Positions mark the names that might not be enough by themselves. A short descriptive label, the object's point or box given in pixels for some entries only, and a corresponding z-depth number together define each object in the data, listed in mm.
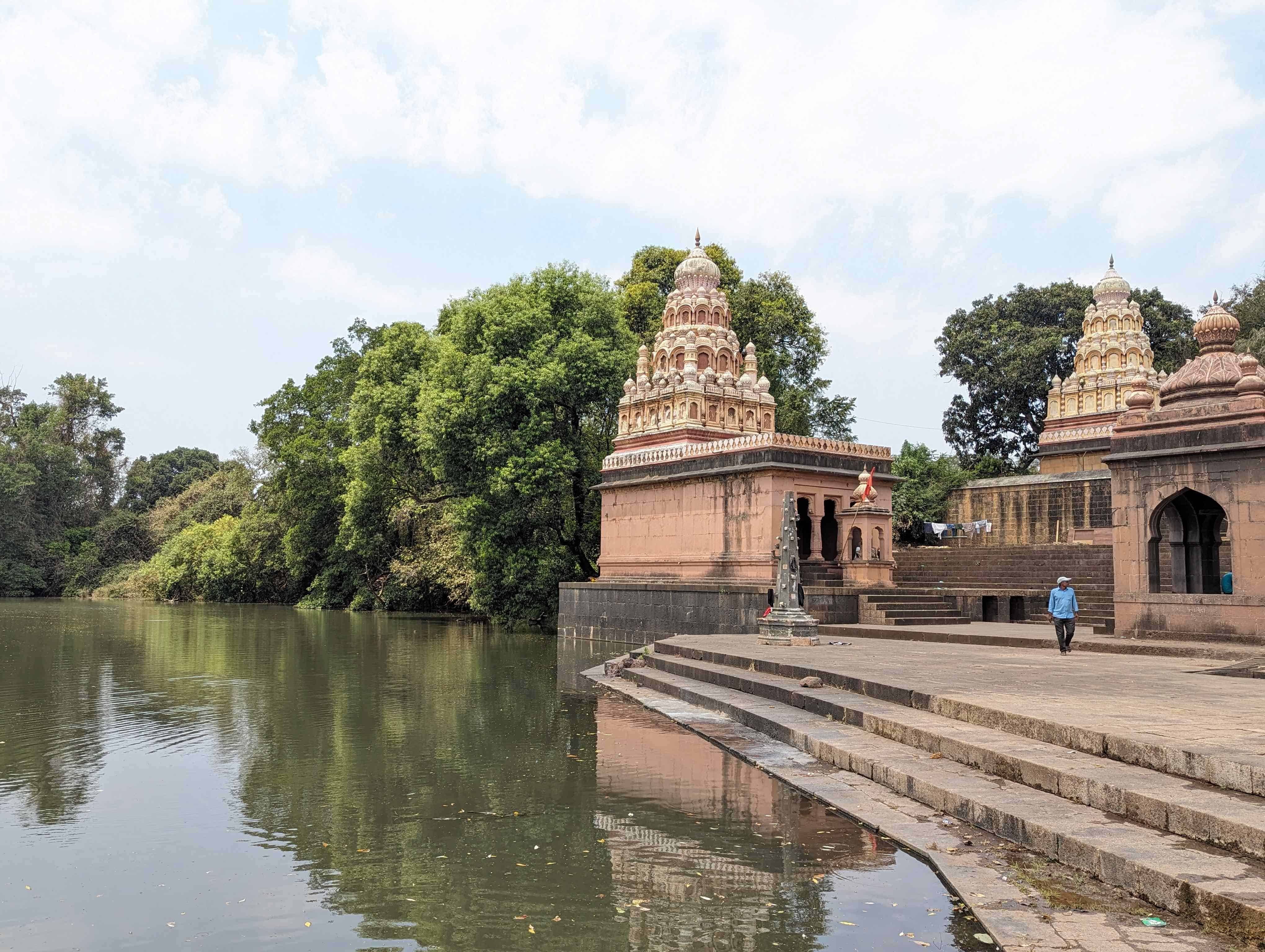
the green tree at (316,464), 42781
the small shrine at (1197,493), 13062
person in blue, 14195
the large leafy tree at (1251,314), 31750
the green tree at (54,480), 57281
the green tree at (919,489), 32750
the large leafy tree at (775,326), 37031
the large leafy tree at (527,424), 29109
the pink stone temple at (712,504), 23500
